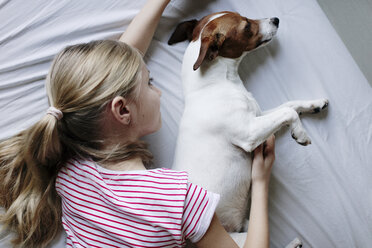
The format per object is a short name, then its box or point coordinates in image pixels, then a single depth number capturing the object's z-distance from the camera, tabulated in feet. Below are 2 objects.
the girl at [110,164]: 3.56
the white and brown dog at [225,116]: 4.27
